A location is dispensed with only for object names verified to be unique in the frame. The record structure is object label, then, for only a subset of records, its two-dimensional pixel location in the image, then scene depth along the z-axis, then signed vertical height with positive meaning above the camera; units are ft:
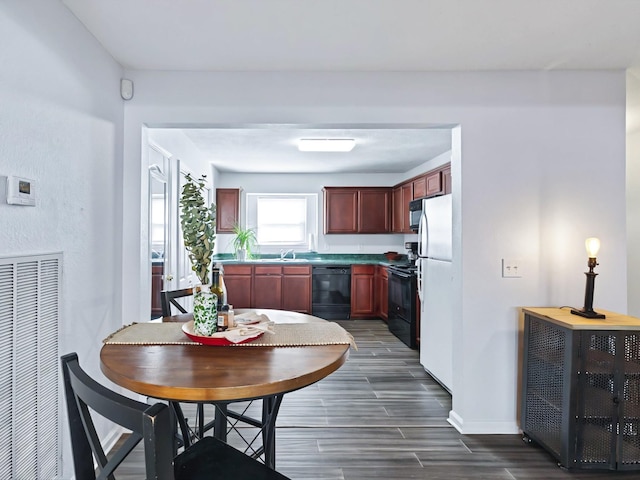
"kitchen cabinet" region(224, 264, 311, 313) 18.25 -2.28
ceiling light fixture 13.46 +3.61
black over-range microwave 14.42 +1.18
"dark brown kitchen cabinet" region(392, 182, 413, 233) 17.77 +1.79
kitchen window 20.63 +1.26
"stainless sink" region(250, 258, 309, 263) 18.66 -1.02
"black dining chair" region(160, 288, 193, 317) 6.97 -1.15
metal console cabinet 6.31 -2.63
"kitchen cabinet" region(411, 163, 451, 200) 14.00 +2.45
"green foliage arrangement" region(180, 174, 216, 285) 4.68 +0.14
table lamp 6.87 -0.66
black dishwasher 18.63 -2.54
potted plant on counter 19.20 -0.10
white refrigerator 9.87 -1.30
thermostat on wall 4.63 +0.61
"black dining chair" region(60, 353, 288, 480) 2.25 -1.46
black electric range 13.57 -2.43
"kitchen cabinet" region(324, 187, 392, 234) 19.86 +1.69
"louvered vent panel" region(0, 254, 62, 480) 4.52 -1.72
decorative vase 4.79 -0.94
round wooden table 3.32 -1.33
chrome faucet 20.20 -0.70
